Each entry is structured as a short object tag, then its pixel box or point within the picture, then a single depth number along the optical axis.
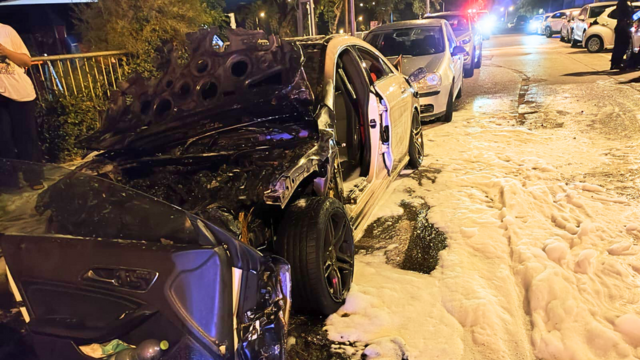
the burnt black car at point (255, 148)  2.66
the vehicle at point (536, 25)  31.84
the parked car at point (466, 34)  12.20
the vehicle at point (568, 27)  20.36
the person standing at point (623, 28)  11.39
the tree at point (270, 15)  19.12
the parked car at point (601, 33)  15.94
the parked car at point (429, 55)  7.29
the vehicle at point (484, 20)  23.23
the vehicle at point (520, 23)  47.24
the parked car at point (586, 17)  17.17
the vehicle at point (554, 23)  26.45
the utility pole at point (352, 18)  16.28
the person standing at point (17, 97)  4.65
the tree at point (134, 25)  7.64
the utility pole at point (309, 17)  13.34
